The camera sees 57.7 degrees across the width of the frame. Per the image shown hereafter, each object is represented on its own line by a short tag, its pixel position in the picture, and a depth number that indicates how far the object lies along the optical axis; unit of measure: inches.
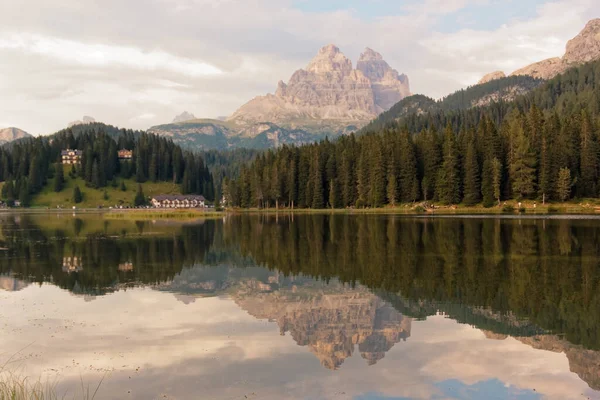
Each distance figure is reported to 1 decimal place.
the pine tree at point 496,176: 5506.9
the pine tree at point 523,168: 5428.2
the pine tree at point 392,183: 6200.8
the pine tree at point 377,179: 6353.3
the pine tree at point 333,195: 6870.1
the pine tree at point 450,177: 5866.1
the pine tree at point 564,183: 5251.0
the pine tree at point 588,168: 5428.2
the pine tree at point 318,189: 7047.2
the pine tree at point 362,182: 6555.1
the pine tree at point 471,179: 5757.9
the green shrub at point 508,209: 5211.6
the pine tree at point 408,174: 6200.8
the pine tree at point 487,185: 5610.2
